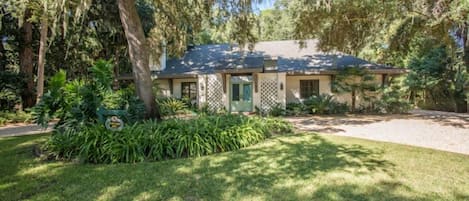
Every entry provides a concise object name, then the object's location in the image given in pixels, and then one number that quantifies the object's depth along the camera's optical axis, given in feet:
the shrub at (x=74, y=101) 19.52
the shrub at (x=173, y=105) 47.69
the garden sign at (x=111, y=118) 17.66
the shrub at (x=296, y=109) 45.74
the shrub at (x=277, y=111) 45.44
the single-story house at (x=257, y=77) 48.03
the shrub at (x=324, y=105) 45.88
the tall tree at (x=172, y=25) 26.25
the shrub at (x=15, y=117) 38.50
